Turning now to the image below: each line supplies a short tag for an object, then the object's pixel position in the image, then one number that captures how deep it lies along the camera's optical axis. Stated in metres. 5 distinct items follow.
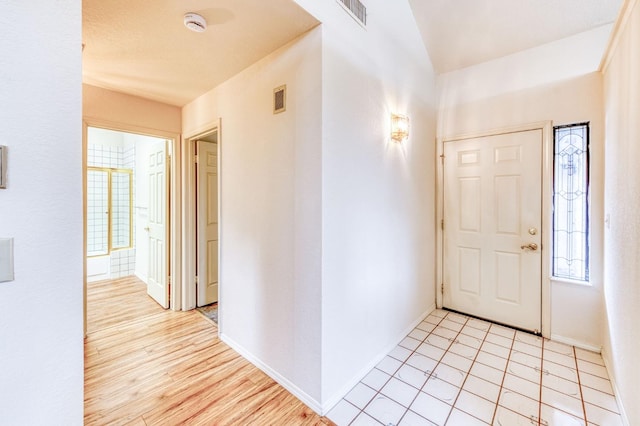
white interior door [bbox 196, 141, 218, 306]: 3.27
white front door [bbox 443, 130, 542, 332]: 2.71
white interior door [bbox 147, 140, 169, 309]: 3.24
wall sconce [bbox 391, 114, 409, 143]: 2.36
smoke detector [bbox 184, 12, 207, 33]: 1.61
